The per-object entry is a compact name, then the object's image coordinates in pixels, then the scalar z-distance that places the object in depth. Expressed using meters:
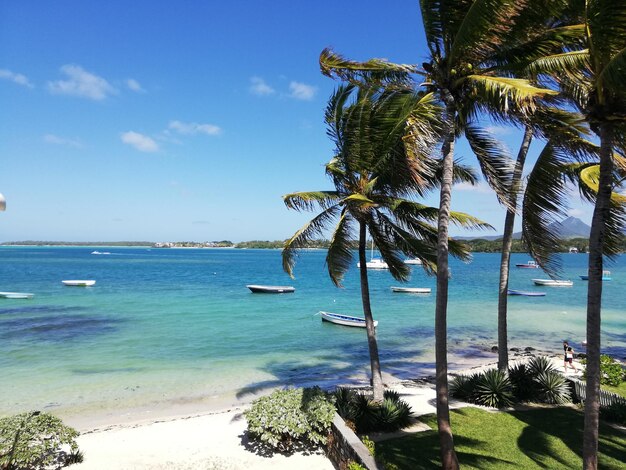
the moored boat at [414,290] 51.97
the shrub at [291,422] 8.65
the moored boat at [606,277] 71.78
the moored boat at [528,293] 49.41
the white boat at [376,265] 83.37
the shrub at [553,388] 11.48
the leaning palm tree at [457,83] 6.00
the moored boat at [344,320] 28.62
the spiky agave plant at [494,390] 11.31
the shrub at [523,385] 11.70
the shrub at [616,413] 9.89
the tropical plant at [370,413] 9.83
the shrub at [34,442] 7.54
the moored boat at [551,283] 62.39
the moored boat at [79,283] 51.16
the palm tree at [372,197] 8.90
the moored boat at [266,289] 49.16
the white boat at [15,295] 39.73
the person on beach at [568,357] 15.98
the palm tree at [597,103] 4.96
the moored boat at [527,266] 106.70
